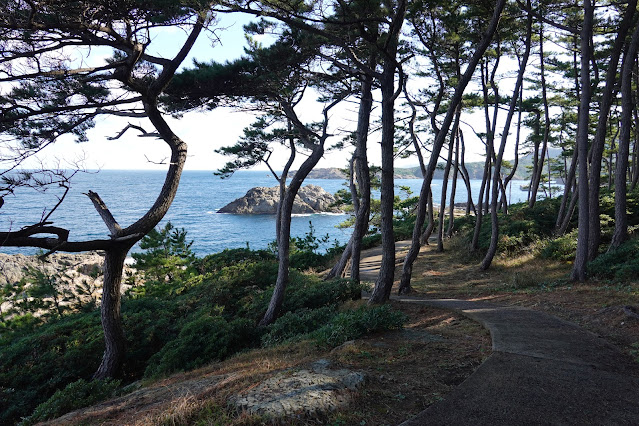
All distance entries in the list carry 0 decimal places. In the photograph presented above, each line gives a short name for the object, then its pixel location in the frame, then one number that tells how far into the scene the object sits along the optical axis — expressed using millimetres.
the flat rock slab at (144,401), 3729
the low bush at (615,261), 8116
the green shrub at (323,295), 8883
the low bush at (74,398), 5047
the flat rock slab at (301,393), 3061
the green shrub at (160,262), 13195
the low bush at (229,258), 16619
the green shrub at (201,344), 6707
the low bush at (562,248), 10969
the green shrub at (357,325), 5258
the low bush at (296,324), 7078
